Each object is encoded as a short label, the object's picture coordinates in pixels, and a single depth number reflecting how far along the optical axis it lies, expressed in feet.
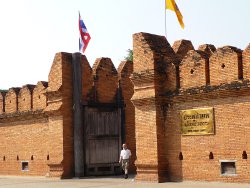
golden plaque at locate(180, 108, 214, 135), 44.27
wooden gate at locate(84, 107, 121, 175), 58.44
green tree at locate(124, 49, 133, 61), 158.57
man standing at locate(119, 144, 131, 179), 54.60
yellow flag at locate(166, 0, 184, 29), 52.39
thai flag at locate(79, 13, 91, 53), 61.31
